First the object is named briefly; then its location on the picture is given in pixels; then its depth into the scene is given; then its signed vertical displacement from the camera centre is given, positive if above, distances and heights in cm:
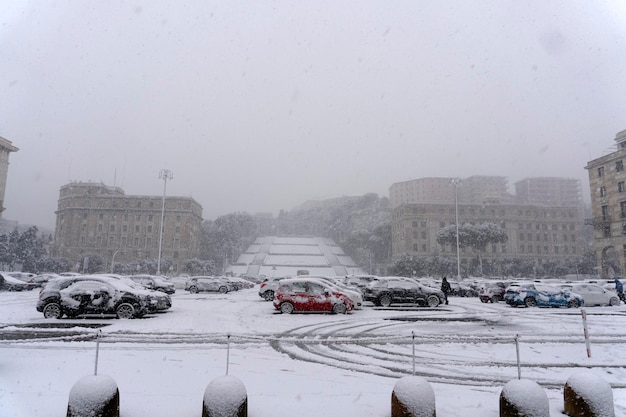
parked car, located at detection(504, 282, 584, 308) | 2342 -118
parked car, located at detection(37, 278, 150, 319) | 1609 -119
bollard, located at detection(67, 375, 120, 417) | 541 -162
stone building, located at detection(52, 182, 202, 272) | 11131 +1094
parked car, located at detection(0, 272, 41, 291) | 3368 -135
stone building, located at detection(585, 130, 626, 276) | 6244 +1004
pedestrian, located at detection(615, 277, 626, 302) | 2895 -87
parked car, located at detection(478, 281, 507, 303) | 2828 -126
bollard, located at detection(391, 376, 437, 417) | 556 -162
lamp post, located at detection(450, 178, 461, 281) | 6154 +1294
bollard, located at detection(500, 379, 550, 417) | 550 -160
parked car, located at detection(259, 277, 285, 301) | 2850 -128
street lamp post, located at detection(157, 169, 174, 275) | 6569 +1403
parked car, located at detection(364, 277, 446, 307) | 2391 -116
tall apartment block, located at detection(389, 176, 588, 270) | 10850 +1168
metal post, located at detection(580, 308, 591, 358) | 1006 -153
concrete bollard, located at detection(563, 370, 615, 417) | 578 -162
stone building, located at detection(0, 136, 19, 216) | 7838 +1999
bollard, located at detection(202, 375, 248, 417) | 545 -162
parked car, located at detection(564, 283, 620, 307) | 2506 -111
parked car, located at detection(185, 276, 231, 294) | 3959 -147
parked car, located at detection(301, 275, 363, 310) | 2108 -122
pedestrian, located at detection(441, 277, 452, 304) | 2694 -80
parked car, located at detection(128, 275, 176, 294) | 3150 -110
